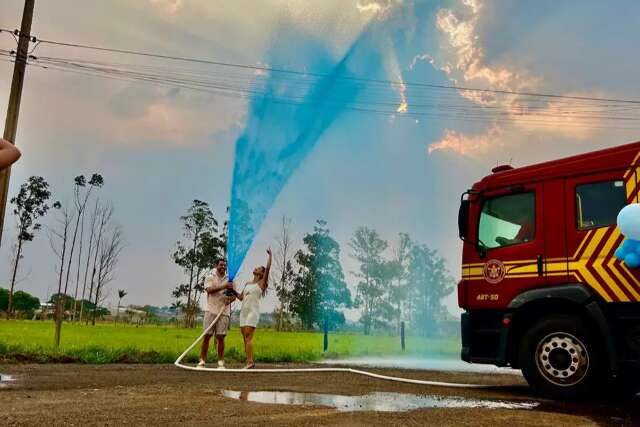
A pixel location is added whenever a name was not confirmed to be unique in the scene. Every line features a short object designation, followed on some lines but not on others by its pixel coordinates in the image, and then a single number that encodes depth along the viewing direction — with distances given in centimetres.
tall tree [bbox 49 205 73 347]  1516
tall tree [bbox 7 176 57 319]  3997
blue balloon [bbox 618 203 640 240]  548
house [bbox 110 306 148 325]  4987
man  980
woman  970
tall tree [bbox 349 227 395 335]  3681
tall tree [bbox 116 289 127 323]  5820
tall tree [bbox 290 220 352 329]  3853
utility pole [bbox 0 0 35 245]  926
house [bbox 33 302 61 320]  5365
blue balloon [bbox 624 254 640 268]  579
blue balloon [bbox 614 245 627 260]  595
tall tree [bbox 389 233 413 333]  3418
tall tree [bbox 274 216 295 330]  3443
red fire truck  630
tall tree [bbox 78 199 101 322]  2147
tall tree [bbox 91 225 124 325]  2412
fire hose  787
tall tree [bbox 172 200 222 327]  4281
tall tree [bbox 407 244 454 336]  2492
